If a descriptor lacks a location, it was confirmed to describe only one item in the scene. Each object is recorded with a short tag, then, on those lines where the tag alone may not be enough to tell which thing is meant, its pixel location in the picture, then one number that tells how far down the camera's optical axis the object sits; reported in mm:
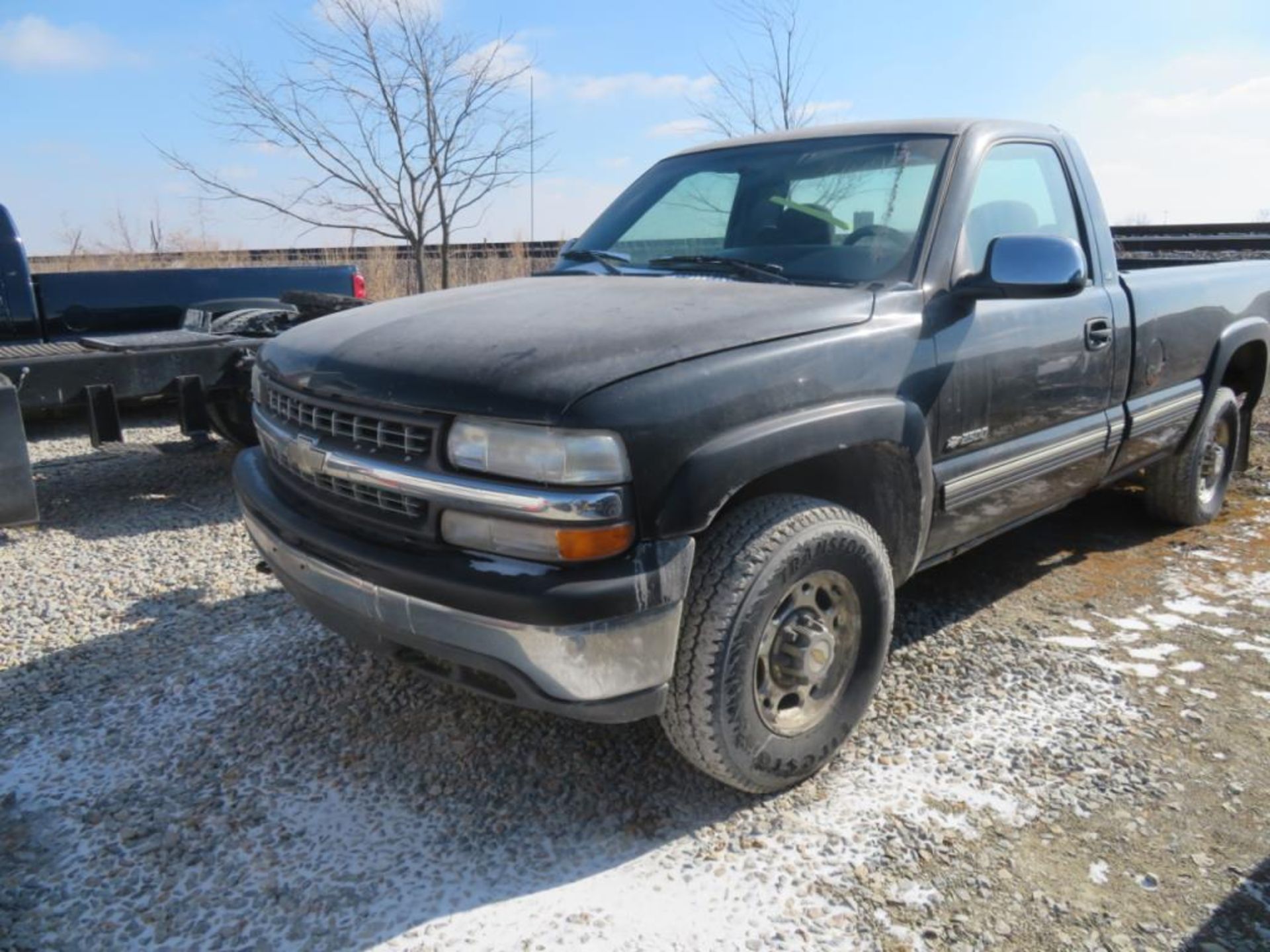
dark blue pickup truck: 4582
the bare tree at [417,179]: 9586
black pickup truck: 2072
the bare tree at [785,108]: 11961
